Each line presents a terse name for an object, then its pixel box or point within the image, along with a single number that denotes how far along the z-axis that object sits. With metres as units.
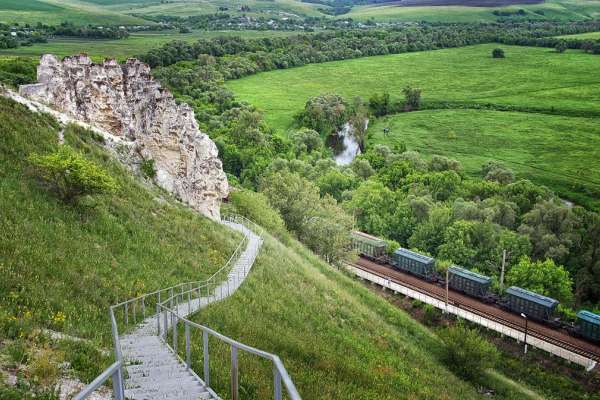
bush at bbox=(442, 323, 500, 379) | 36.91
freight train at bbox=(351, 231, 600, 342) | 48.97
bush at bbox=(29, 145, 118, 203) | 26.16
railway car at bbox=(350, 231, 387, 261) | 67.00
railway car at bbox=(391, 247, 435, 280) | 60.78
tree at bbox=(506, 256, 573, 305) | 55.31
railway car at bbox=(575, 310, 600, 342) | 47.50
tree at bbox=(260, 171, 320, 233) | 62.66
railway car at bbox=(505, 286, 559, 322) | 50.56
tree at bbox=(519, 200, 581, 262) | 64.50
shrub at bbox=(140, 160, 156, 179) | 39.34
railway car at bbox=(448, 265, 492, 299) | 55.72
